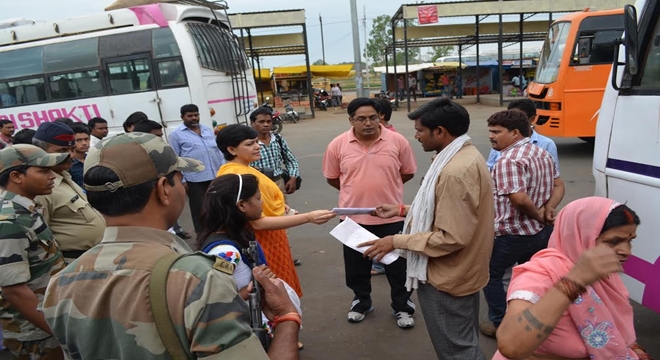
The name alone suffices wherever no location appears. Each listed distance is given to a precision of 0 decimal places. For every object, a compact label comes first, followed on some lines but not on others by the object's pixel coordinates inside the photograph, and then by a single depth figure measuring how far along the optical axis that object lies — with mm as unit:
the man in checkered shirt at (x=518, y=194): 2725
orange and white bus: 8383
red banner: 17141
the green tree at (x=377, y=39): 54584
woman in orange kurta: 2582
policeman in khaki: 2506
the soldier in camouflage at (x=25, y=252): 1967
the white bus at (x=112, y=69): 7875
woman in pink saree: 1432
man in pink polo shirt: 3283
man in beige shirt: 2047
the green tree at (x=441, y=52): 55719
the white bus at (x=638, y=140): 2109
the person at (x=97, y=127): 5230
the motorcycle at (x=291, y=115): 20212
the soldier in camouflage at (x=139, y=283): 1022
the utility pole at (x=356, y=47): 15172
